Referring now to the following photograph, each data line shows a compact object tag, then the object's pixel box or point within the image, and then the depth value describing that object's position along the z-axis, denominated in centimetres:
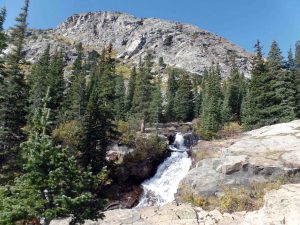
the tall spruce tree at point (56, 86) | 3292
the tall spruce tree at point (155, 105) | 3907
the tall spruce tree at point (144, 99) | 3496
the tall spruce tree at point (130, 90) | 4883
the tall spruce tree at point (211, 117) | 3358
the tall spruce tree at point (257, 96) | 3030
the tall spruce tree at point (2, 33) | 1670
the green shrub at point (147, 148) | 2564
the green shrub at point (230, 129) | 3422
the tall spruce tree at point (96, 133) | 2309
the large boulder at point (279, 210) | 1242
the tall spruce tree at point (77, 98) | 3465
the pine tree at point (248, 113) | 3107
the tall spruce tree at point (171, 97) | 4796
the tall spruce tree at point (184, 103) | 4817
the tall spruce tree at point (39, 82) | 3010
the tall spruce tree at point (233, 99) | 4344
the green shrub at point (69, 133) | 2462
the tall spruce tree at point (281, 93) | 2945
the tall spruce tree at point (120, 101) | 3980
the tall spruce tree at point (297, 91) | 3175
